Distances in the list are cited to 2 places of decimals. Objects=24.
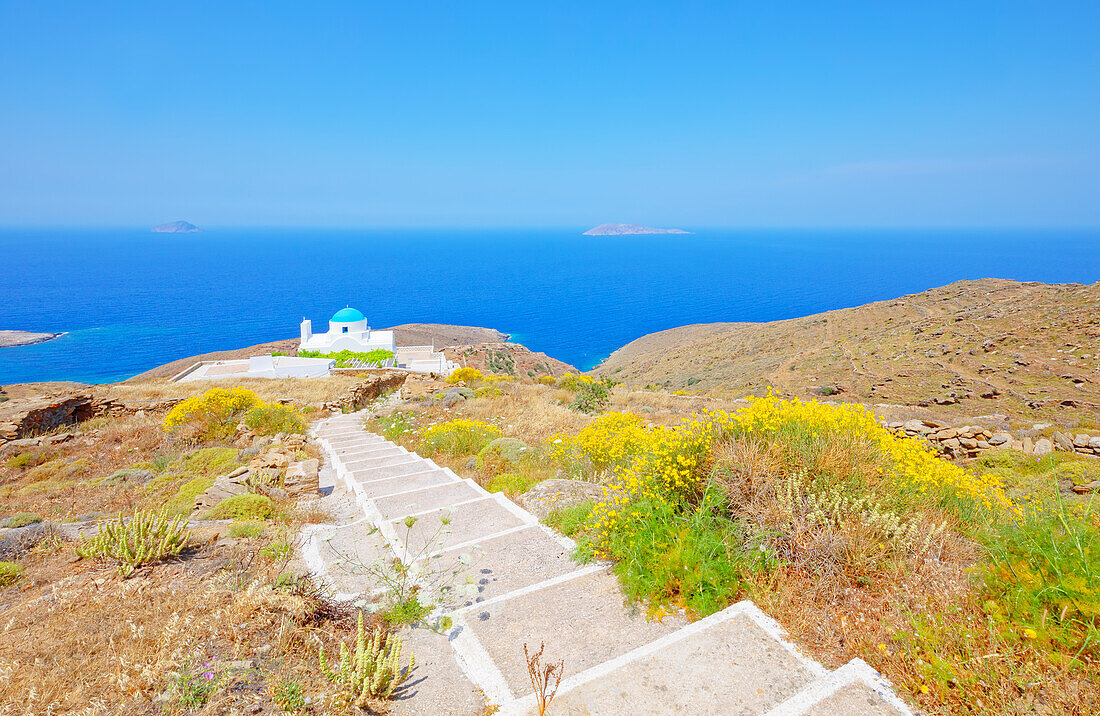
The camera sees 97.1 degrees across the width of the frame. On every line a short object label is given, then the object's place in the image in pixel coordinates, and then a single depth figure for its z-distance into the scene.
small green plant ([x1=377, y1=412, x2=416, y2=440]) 11.83
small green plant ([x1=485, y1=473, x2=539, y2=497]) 6.46
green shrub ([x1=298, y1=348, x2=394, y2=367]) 36.25
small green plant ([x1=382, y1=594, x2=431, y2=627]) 3.45
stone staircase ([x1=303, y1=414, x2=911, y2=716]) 2.52
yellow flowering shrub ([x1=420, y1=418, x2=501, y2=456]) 9.16
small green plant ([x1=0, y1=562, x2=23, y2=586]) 4.27
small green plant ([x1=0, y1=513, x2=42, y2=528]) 5.97
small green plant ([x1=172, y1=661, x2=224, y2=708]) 2.63
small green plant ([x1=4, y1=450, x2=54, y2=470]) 10.55
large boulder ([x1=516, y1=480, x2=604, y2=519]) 5.31
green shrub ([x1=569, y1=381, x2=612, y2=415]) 14.96
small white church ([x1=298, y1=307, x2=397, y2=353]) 39.28
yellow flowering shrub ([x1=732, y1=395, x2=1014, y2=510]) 4.11
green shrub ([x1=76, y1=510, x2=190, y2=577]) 4.27
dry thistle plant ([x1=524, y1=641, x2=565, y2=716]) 2.40
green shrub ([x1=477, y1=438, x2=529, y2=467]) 8.11
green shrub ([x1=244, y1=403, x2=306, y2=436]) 12.18
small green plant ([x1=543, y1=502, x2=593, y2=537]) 4.63
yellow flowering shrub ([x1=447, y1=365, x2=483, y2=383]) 21.12
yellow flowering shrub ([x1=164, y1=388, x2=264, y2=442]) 12.07
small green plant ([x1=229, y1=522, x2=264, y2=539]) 5.03
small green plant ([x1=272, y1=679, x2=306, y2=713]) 2.62
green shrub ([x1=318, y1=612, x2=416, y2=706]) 2.70
